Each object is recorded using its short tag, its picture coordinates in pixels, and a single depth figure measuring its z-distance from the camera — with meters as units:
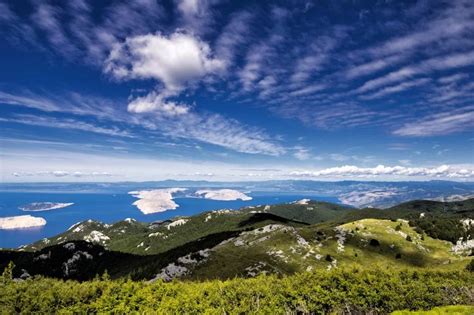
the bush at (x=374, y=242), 155.25
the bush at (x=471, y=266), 92.60
